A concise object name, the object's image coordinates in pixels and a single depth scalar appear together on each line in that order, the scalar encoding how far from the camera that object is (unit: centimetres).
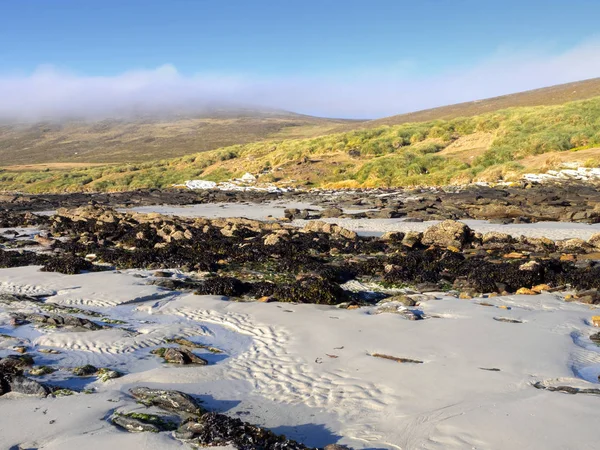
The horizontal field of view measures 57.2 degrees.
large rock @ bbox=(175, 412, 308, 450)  387
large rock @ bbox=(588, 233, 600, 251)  1272
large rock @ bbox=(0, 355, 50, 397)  462
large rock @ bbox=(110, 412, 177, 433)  407
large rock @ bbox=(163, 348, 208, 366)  562
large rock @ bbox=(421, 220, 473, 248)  1356
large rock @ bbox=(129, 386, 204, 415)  442
